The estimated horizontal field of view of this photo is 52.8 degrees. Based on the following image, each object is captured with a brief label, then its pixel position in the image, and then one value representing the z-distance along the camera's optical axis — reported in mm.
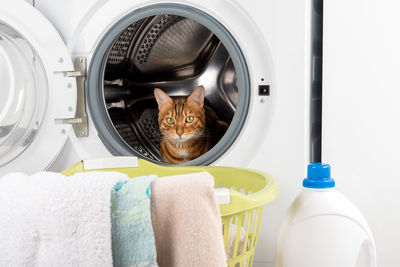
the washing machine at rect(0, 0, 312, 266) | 979
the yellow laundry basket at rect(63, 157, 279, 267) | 707
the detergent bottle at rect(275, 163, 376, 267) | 814
